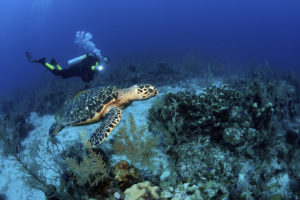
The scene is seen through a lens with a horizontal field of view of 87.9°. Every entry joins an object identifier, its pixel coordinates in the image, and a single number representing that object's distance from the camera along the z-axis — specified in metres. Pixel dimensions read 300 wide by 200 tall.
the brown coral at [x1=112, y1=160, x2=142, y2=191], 2.55
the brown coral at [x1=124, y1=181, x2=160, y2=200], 2.10
